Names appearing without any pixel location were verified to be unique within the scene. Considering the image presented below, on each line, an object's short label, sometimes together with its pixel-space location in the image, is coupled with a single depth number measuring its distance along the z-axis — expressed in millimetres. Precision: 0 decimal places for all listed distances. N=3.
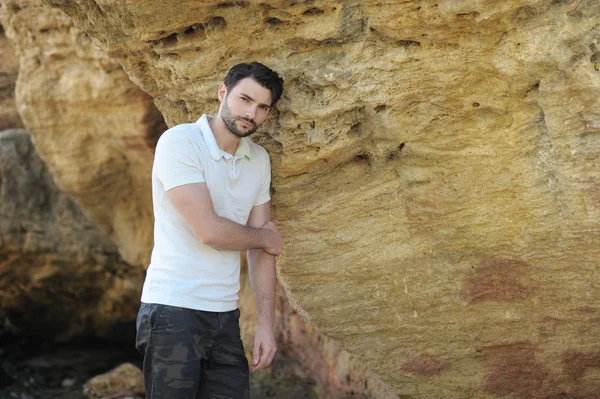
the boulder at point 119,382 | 5562
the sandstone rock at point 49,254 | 6023
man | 2799
